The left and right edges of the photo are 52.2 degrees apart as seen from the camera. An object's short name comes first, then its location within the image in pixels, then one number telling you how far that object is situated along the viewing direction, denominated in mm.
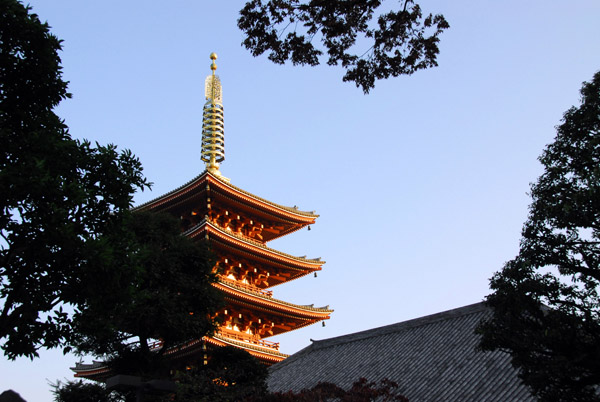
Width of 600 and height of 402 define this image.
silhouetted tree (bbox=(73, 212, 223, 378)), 18391
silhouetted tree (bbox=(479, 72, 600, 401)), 9172
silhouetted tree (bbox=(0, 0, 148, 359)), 10023
